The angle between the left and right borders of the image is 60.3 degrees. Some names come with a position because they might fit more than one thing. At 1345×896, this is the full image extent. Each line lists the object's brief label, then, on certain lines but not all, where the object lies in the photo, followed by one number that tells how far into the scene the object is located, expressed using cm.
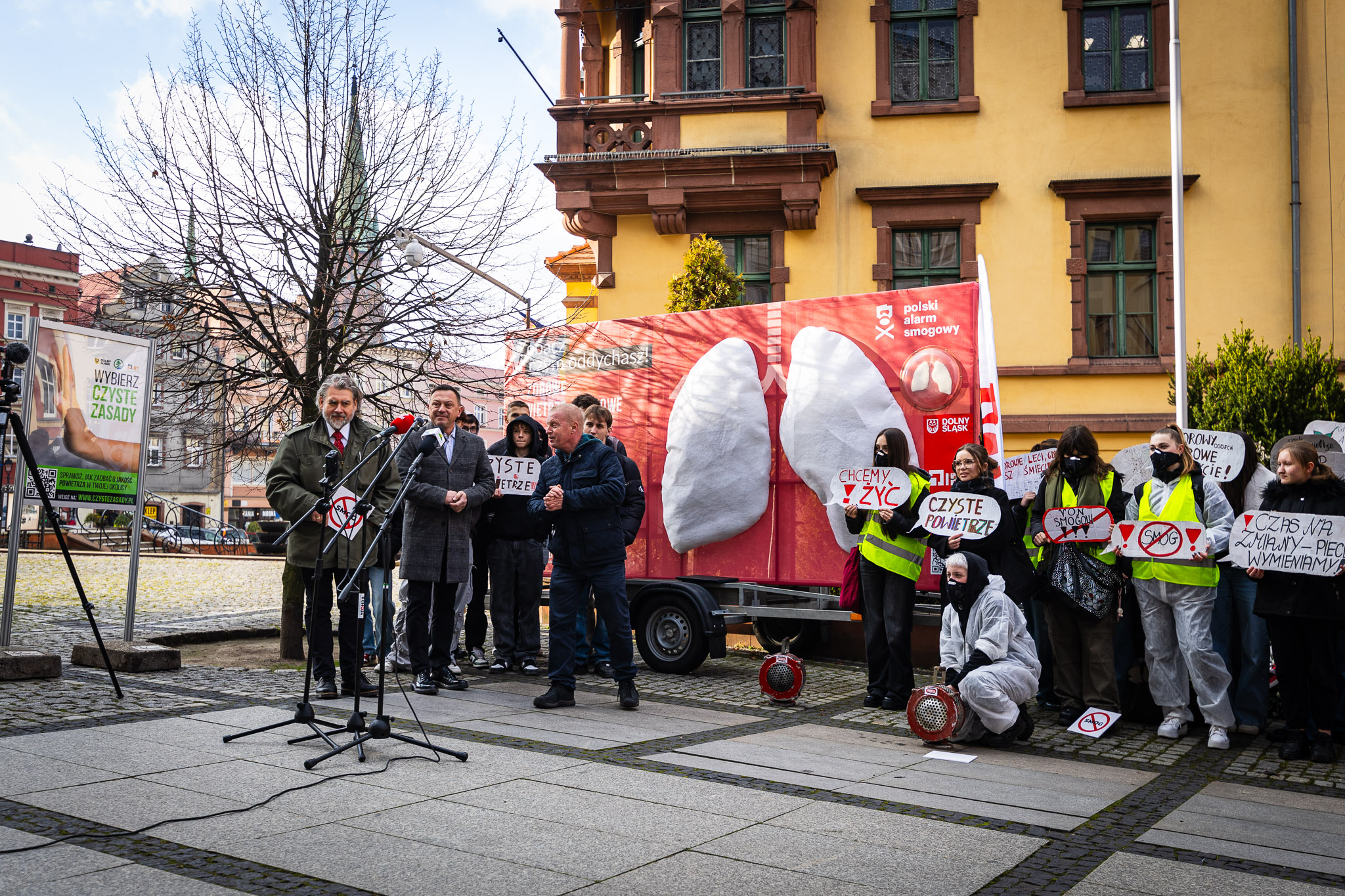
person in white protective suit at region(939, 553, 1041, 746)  695
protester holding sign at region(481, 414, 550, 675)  946
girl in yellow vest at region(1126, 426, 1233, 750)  747
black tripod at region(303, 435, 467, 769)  593
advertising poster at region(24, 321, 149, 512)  939
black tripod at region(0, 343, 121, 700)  720
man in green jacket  784
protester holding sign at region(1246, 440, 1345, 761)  691
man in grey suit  835
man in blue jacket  793
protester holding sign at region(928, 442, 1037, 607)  800
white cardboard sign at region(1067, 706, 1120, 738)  759
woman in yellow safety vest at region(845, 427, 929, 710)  836
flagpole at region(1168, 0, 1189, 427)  1350
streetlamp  1182
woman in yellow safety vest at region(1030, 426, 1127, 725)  805
